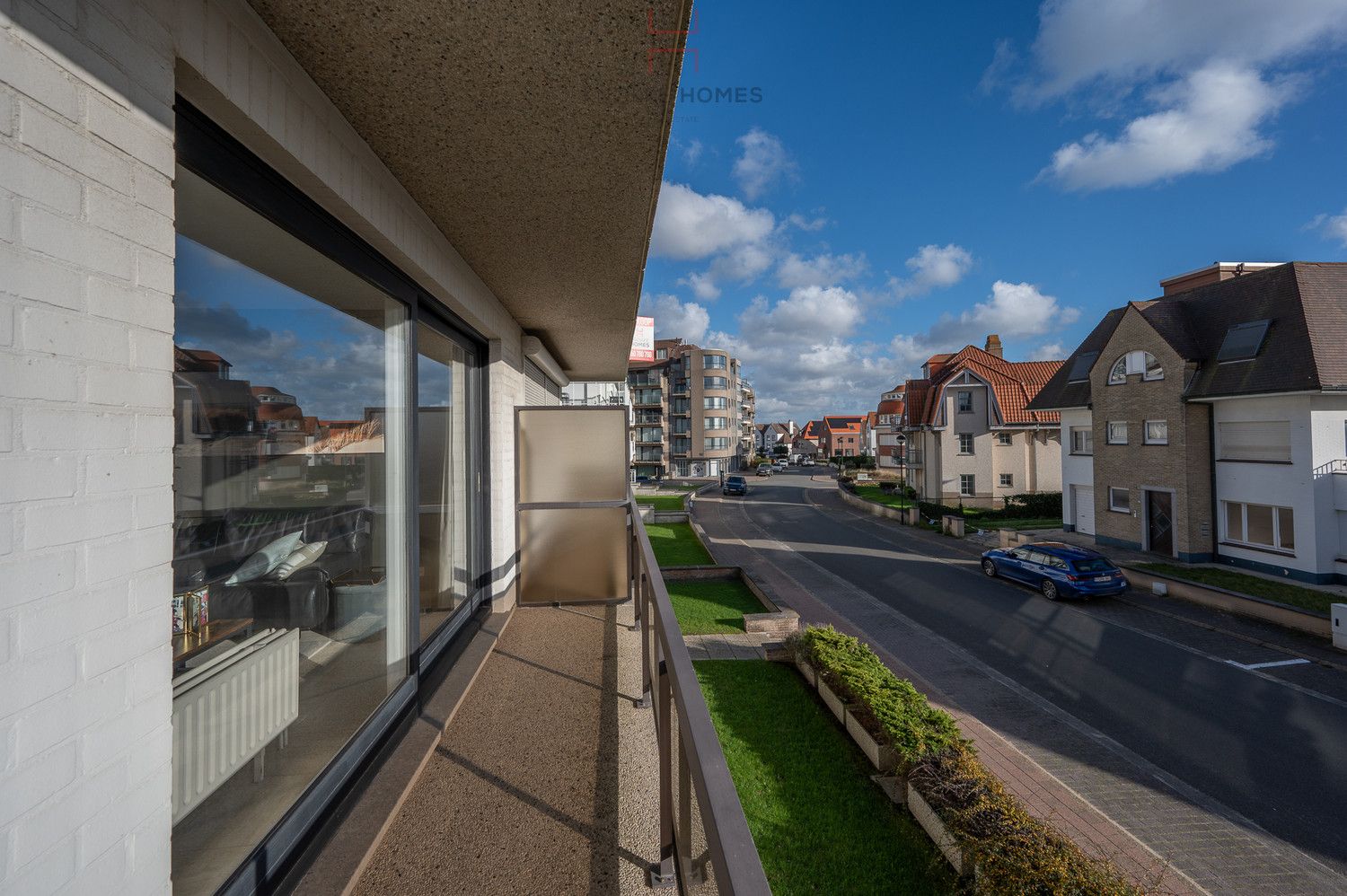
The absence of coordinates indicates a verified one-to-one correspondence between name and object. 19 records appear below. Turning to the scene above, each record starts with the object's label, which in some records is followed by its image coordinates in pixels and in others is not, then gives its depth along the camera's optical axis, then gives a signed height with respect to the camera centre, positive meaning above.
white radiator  1.82 -0.89
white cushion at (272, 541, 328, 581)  2.36 -0.43
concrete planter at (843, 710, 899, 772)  5.66 -2.98
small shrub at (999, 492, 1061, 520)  27.16 -2.66
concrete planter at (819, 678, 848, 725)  6.63 -2.94
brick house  14.15 +0.74
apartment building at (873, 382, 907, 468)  57.91 +2.62
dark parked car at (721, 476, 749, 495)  40.91 -2.18
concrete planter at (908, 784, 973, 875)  4.35 -3.06
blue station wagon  13.45 -2.89
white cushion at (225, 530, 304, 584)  2.11 -0.38
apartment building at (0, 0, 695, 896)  1.18 +0.31
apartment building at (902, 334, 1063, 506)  29.38 +1.00
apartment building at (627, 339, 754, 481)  60.31 +4.32
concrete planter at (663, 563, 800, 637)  9.90 -2.90
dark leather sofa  1.88 -0.37
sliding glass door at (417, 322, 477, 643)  3.94 -0.14
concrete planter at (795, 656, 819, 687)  7.66 -2.96
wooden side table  1.81 -0.59
